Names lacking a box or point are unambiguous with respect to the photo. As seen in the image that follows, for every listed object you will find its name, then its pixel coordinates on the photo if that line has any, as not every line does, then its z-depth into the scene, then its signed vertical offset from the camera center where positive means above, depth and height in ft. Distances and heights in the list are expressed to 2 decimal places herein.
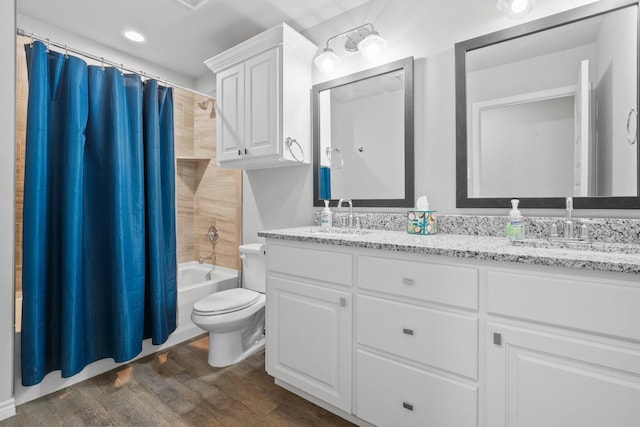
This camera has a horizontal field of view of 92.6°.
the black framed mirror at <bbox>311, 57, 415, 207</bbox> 5.95 +1.56
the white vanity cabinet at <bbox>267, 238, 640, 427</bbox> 2.99 -1.58
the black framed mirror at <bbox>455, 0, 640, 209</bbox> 4.14 +1.47
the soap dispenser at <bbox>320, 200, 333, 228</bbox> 6.58 -0.15
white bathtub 5.47 -2.73
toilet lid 6.44 -2.00
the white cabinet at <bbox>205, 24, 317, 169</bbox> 6.61 +2.60
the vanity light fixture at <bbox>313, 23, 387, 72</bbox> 6.03 +3.38
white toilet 6.43 -2.21
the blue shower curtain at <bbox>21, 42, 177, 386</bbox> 5.37 -0.08
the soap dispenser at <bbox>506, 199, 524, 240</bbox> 4.28 -0.23
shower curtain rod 5.36 +3.15
